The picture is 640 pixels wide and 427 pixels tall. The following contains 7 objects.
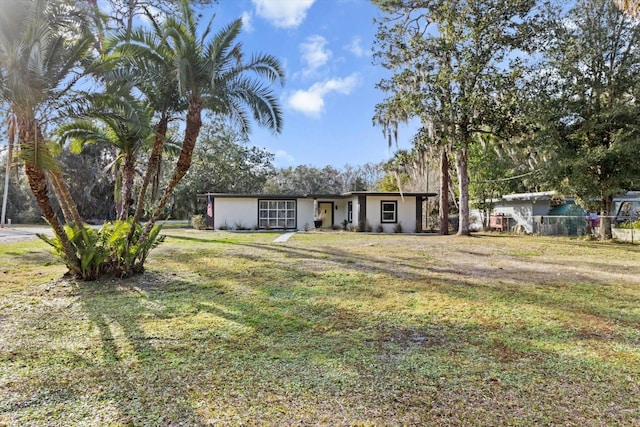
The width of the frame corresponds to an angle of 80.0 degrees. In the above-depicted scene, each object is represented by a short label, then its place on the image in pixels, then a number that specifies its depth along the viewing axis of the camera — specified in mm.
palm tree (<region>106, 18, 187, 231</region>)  6852
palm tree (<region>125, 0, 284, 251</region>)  6855
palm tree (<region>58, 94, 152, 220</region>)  6348
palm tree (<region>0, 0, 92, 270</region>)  5000
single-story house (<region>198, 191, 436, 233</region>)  21609
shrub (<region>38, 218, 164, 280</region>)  6656
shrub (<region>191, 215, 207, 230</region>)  23594
